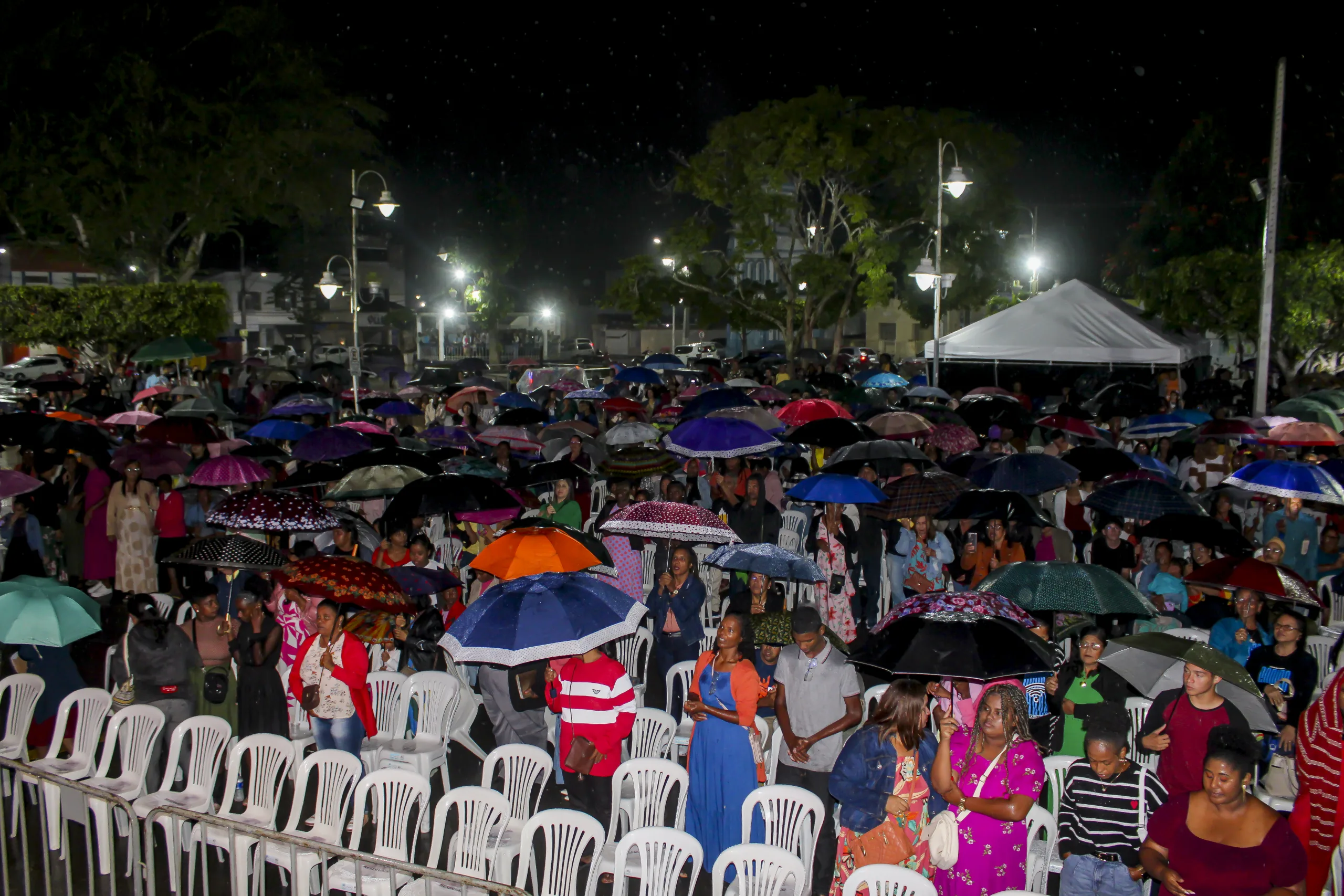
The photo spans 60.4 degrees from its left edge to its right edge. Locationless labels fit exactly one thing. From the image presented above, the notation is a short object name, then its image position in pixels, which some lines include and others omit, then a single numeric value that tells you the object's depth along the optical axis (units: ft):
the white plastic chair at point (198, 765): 21.01
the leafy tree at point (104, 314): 94.17
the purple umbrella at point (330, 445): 44.39
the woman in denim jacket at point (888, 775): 16.43
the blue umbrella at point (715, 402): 55.52
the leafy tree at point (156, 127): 101.96
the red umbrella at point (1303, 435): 42.45
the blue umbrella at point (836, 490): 31.68
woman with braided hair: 16.05
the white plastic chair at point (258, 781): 20.21
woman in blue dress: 19.84
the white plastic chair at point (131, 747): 21.52
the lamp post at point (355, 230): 64.39
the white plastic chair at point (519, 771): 20.48
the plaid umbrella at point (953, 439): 47.16
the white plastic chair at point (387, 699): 24.49
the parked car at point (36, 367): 136.94
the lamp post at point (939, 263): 67.15
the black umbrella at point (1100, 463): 36.96
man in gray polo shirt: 19.76
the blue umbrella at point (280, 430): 49.44
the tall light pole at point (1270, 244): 54.65
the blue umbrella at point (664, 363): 90.22
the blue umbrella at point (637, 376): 74.84
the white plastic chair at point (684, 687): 24.22
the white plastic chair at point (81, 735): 22.29
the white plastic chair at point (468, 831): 18.01
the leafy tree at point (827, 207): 105.81
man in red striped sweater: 20.27
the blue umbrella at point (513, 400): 60.18
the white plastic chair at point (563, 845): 17.34
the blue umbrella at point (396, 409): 61.93
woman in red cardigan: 22.84
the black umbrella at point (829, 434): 44.01
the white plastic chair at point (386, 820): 18.61
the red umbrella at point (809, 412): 49.83
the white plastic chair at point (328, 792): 19.53
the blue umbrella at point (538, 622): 19.92
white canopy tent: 78.79
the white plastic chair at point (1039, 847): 18.08
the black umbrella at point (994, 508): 30.12
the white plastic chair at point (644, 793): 19.70
